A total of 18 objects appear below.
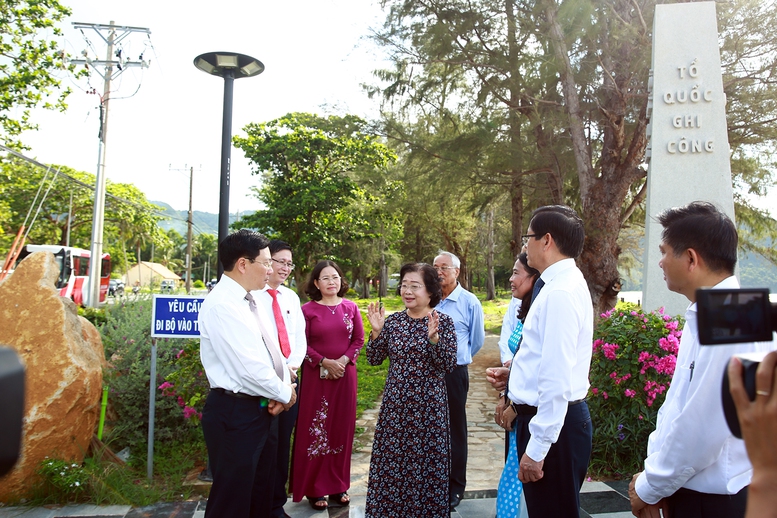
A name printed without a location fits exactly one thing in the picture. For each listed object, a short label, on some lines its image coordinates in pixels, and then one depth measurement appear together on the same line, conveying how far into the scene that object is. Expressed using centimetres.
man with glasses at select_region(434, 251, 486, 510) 403
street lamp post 448
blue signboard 413
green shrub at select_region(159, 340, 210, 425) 435
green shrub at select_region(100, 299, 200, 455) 449
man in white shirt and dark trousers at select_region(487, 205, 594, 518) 220
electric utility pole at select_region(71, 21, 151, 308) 1566
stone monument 601
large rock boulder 365
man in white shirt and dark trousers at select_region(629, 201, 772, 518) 162
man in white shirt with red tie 357
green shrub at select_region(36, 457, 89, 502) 359
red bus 1869
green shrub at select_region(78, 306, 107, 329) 842
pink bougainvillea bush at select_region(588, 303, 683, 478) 435
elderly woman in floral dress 322
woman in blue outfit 265
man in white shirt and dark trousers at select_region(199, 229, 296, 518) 274
